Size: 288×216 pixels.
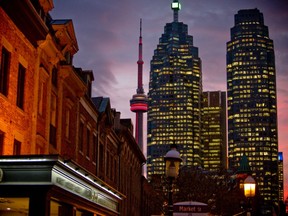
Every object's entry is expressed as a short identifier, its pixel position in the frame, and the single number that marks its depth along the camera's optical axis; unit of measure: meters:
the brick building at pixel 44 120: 17.25
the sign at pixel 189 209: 27.08
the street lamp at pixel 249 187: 25.52
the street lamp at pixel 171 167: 20.02
